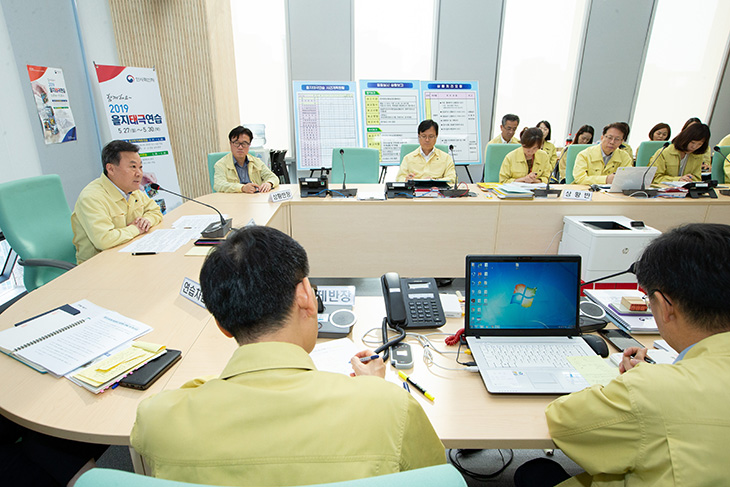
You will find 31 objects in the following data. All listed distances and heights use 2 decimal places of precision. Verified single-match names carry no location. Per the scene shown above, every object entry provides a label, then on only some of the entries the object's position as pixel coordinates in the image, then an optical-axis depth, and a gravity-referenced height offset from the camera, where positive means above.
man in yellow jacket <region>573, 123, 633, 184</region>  3.58 -0.28
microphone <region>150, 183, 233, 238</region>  2.04 -0.52
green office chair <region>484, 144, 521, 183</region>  3.92 -0.30
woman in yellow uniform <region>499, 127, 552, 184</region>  3.64 -0.35
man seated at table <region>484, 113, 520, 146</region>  4.62 +0.02
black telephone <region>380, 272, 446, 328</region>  1.29 -0.58
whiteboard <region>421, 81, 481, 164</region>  5.12 +0.19
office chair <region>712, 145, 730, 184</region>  4.19 -0.39
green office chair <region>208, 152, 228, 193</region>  3.63 -0.29
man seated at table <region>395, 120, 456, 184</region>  3.79 -0.35
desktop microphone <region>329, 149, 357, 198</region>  3.04 -0.49
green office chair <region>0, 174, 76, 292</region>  1.86 -0.49
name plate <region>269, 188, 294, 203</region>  2.91 -0.50
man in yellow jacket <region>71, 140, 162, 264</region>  1.99 -0.43
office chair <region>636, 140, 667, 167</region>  4.33 -0.23
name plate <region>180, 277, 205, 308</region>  1.42 -0.59
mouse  1.17 -0.63
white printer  2.55 -0.74
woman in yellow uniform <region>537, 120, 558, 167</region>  4.42 -0.18
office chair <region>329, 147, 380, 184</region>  3.77 -0.34
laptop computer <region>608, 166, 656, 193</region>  3.09 -0.37
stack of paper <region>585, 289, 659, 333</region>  1.27 -0.62
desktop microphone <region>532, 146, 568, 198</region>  3.01 -0.47
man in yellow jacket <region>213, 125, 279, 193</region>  3.36 -0.39
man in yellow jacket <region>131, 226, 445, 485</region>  0.52 -0.41
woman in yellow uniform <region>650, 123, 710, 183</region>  3.53 -0.25
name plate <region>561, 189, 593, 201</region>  2.88 -0.48
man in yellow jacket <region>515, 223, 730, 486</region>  0.68 -0.47
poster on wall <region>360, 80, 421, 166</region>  5.05 +0.18
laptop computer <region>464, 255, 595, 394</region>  1.17 -0.54
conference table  0.91 -0.65
